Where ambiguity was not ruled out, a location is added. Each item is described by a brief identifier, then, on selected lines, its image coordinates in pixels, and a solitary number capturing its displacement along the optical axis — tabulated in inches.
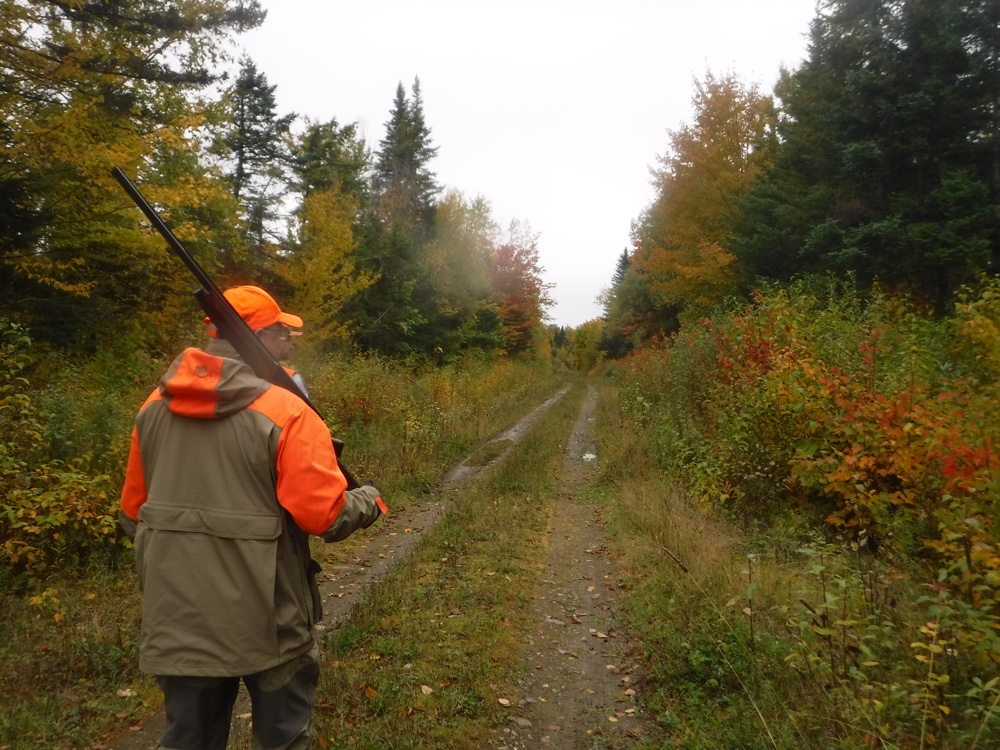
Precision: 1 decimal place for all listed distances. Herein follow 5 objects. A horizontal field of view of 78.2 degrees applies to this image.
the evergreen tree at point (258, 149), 873.5
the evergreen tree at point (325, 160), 876.0
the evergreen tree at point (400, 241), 892.0
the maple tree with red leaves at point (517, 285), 1421.0
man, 85.0
